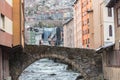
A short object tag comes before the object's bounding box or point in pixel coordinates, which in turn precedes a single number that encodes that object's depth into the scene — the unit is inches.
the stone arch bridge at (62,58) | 1095.5
